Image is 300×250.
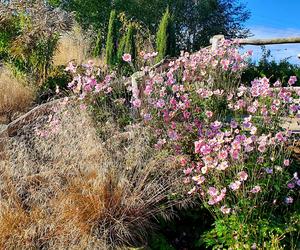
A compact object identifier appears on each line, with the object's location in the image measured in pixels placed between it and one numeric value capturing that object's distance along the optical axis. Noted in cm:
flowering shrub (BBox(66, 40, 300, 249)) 207
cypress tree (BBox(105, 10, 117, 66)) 795
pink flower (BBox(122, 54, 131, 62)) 280
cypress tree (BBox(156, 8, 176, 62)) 710
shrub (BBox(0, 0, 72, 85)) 557
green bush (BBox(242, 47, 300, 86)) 595
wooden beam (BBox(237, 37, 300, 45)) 442
